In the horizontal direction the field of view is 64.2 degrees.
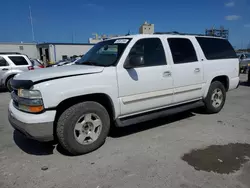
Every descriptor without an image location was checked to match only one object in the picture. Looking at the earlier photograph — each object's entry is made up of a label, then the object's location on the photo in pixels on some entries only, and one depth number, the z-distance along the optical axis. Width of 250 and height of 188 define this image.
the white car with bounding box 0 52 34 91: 9.34
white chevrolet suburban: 2.85
